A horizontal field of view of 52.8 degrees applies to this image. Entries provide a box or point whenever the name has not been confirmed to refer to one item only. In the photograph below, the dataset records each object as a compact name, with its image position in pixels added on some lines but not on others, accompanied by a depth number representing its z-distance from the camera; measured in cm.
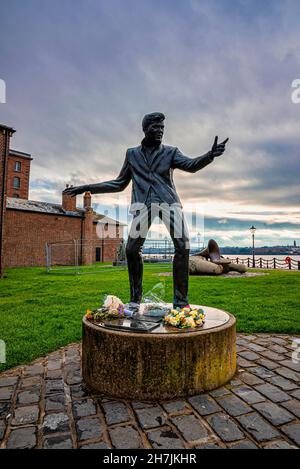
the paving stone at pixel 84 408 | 270
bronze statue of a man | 393
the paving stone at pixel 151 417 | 251
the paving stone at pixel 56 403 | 281
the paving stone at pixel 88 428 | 235
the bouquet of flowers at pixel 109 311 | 365
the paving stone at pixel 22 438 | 225
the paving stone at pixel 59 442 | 223
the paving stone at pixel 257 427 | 233
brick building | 2788
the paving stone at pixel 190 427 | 233
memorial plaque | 315
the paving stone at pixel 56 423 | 245
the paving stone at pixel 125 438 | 223
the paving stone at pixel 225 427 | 233
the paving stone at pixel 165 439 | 222
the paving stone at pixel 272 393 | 294
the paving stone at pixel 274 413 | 255
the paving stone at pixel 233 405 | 269
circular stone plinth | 295
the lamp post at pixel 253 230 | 2886
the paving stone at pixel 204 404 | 272
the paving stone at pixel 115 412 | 258
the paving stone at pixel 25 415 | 259
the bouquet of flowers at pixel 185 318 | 329
